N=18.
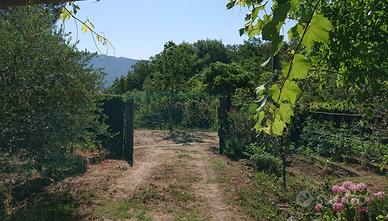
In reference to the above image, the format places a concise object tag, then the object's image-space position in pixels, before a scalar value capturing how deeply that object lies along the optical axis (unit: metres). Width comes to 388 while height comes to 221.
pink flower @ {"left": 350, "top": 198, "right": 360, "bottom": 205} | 5.83
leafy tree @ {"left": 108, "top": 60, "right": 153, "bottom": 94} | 44.53
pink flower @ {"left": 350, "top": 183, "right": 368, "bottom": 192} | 6.06
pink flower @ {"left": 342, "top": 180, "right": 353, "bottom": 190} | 6.24
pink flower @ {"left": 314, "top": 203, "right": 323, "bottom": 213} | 6.41
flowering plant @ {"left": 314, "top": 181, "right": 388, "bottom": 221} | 5.87
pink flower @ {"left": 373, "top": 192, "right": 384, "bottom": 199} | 5.97
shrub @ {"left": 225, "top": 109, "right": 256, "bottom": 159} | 13.82
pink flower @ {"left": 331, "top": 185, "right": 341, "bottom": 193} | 6.19
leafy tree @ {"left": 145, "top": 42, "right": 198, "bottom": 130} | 23.11
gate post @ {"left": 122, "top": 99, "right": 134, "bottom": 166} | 12.95
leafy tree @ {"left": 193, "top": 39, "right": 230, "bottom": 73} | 46.47
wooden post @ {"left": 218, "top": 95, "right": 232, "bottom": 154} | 14.73
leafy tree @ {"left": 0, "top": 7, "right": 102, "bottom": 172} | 7.52
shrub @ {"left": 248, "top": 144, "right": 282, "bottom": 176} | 11.04
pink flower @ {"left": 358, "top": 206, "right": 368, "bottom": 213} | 5.82
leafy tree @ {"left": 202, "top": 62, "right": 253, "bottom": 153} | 20.17
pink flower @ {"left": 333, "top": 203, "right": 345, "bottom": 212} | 5.81
